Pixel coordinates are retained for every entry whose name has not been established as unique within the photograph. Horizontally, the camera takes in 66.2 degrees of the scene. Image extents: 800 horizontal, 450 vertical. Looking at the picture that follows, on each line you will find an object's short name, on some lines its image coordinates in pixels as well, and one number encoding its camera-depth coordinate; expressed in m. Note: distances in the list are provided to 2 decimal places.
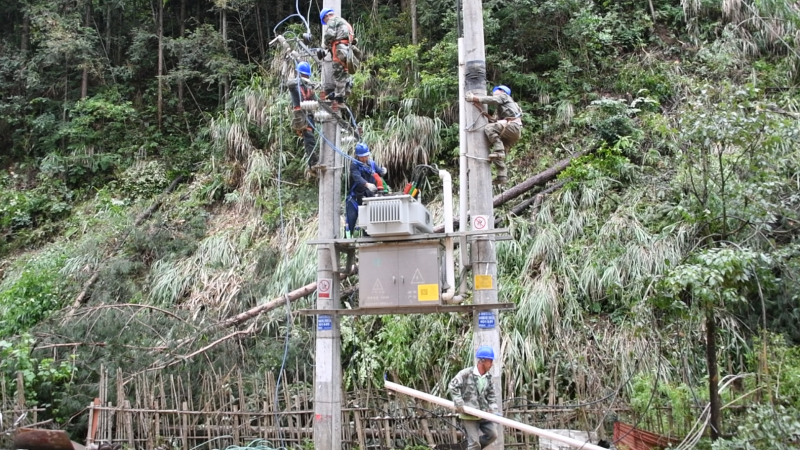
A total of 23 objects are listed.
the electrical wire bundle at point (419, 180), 5.88
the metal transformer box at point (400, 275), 5.39
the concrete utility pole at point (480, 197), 5.55
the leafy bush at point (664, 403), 5.71
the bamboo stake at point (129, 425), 6.30
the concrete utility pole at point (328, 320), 5.70
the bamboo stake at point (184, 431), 6.36
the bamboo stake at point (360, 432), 6.16
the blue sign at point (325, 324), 5.86
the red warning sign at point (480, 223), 5.58
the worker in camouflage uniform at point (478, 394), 5.30
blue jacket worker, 6.32
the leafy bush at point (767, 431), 4.55
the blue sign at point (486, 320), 5.54
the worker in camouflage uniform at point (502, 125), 5.83
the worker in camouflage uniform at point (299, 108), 5.94
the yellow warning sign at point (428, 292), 5.35
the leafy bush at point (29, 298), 9.31
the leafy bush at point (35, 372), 6.97
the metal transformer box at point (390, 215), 5.36
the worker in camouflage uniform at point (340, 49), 5.98
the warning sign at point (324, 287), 5.94
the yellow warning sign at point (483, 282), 5.64
